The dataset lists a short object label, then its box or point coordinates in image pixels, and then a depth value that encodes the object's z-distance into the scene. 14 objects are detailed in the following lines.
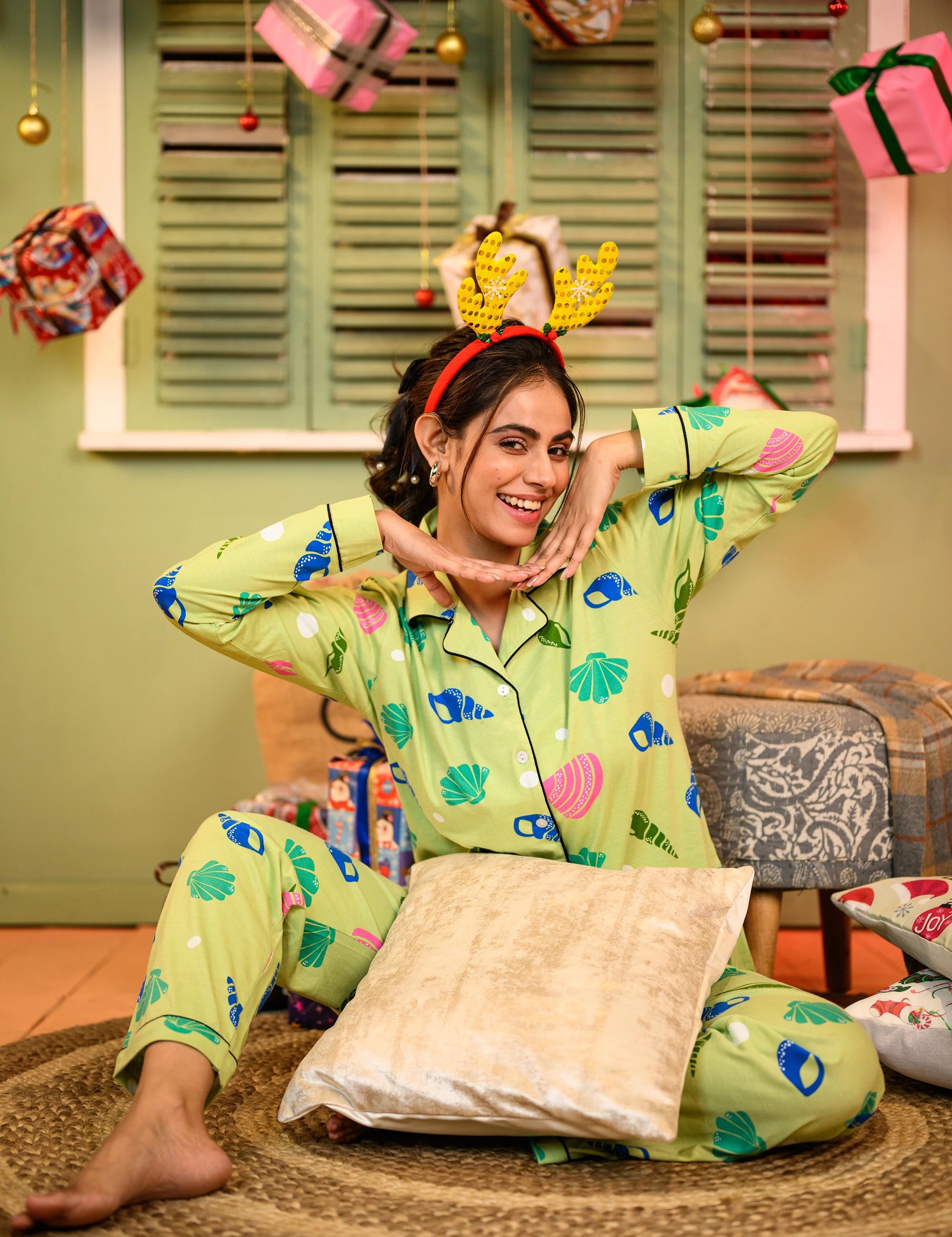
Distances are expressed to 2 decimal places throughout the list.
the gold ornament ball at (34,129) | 2.44
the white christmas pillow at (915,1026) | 1.41
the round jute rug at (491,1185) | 1.06
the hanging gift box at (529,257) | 2.34
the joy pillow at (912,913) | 1.45
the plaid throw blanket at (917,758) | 1.77
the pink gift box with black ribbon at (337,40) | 2.27
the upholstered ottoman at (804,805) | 1.78
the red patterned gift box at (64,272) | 2.40
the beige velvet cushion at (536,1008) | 1.09
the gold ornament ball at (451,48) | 2.45
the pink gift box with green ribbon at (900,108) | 2.21
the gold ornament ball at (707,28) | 2.35
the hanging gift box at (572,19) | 2.31
